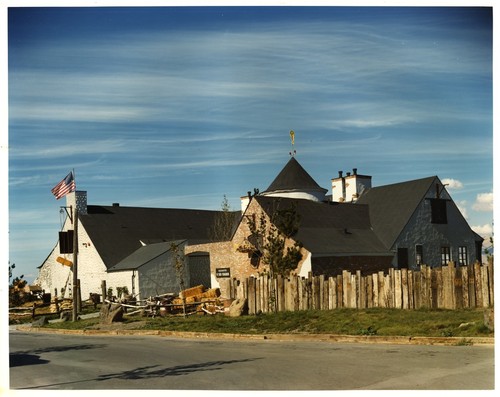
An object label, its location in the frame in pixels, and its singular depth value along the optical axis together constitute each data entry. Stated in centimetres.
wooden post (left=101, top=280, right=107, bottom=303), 3778
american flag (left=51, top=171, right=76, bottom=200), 3462
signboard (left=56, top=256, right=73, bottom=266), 4569
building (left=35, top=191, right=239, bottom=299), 4634
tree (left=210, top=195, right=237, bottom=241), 5504
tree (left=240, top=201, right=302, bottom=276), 3412
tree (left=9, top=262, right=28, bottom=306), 4591
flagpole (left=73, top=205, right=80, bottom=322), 3594
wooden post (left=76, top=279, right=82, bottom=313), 3703
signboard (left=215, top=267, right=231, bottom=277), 4169
